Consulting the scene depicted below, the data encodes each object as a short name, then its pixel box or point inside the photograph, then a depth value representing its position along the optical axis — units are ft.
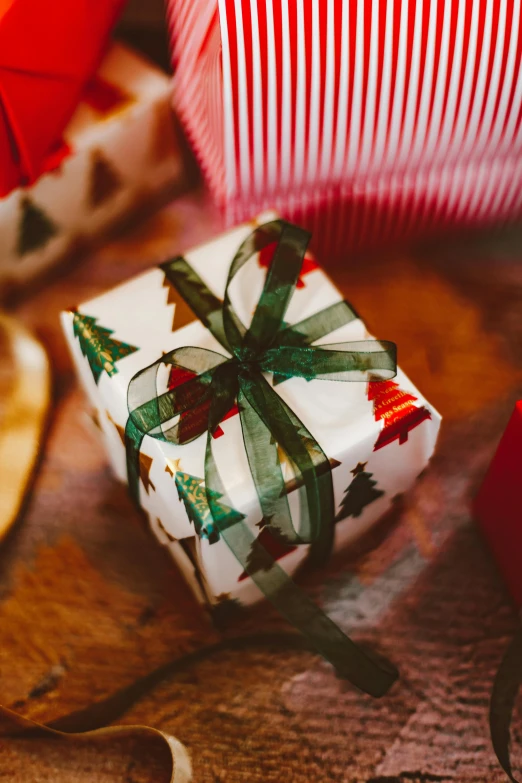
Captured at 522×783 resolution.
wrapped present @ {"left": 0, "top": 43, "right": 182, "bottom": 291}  1.35
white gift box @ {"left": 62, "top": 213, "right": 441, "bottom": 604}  1.12
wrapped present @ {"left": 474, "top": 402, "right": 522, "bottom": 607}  1.16
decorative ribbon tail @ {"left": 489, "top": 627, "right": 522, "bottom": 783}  1.19
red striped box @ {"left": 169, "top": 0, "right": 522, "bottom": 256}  1.20
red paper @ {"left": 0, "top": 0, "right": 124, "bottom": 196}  1.24
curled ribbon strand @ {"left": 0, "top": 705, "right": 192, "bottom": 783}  1.17
